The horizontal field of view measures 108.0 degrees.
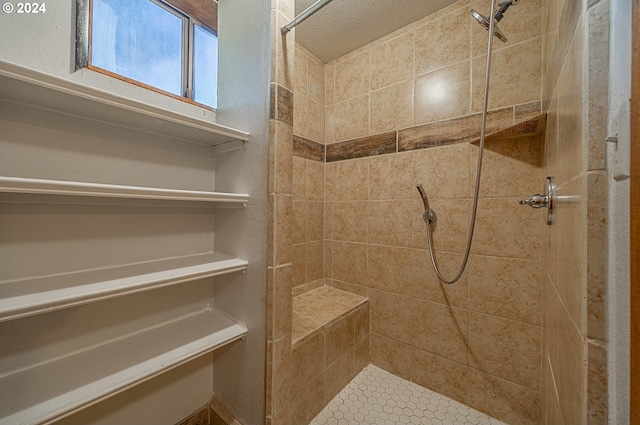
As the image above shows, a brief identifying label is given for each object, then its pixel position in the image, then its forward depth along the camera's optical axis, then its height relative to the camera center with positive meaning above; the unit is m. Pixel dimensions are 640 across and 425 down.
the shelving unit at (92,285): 0.59 -0.21
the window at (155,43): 0.88 +0.74
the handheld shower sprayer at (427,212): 1.34 +0.00
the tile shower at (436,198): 1.10 +0.09
